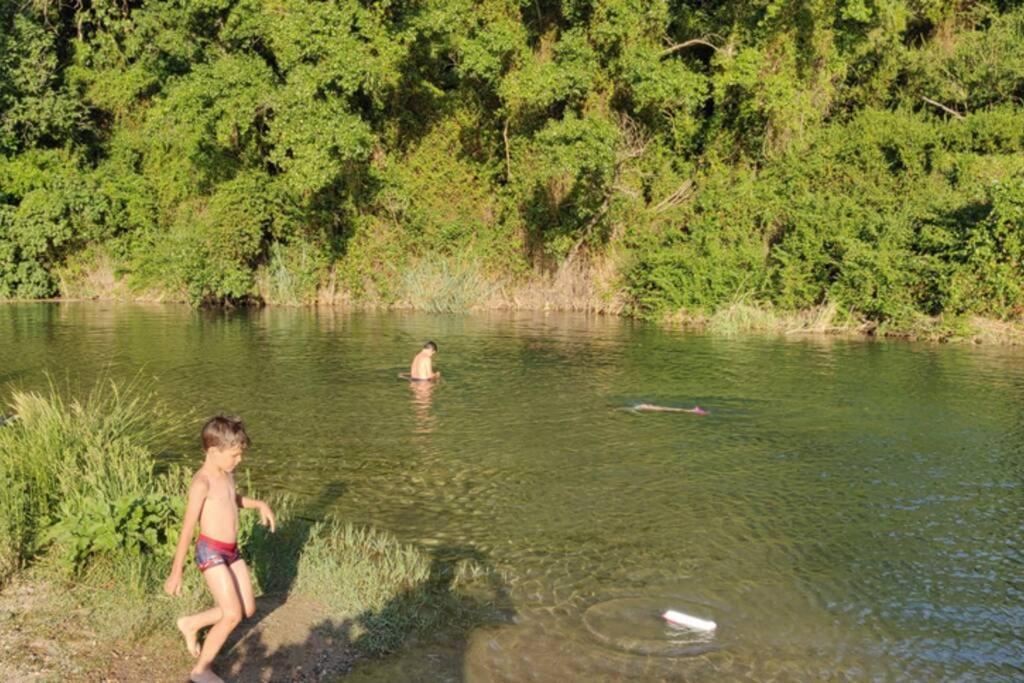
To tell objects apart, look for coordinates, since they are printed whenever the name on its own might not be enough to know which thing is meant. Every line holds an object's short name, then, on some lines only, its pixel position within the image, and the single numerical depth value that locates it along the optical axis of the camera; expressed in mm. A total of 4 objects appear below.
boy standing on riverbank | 6223
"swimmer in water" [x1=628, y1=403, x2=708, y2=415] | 15188
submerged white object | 7414
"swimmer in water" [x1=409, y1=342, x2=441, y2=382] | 17375
